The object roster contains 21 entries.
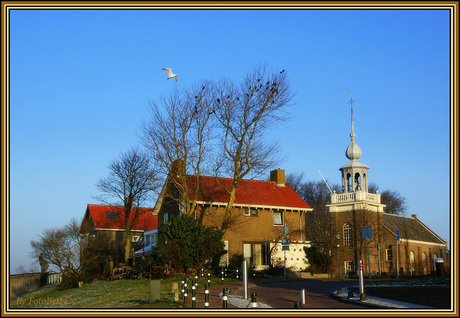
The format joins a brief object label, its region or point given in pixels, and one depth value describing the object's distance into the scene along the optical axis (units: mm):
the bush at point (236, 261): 41912
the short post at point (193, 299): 18969
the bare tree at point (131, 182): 48969
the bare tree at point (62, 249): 42219
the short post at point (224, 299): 17580
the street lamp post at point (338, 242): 52125
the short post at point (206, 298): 18569
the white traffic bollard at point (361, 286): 21000
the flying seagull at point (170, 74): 30750
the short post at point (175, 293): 22542
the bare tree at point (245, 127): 39188
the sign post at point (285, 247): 34934
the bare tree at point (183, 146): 39375
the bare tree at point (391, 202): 80706
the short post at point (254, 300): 16531
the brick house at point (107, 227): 62281
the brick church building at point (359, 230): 52562
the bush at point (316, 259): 45594
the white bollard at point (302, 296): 19983
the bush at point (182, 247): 33469
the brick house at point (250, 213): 45156
